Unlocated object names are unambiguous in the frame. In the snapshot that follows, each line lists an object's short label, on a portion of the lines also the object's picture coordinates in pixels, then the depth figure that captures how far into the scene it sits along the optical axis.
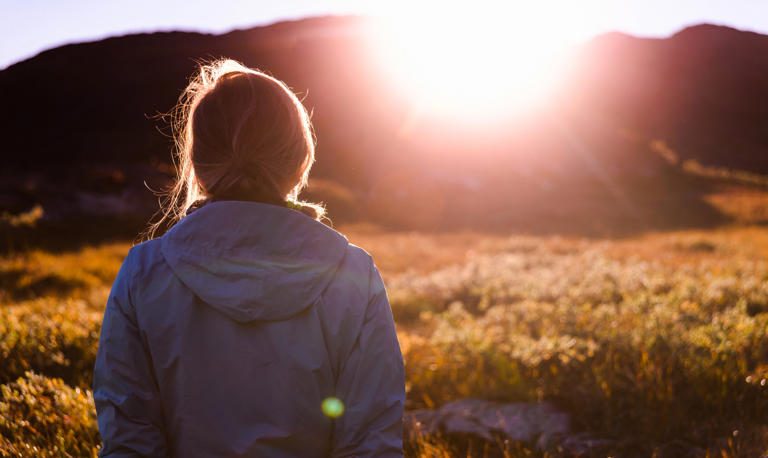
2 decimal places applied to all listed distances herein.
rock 3.89
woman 1.61
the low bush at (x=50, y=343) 4.86
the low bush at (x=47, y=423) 3.24
